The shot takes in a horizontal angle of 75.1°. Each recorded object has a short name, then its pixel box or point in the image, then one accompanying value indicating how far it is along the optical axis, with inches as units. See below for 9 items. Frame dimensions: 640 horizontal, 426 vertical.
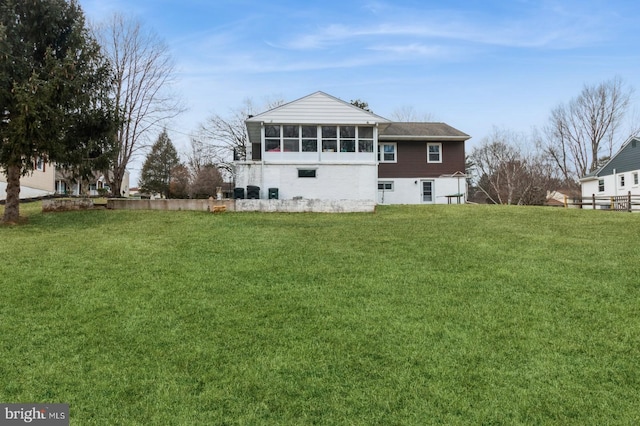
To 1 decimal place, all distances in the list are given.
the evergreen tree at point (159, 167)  1918.1
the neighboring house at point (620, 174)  1096.2
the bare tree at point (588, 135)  1642.5
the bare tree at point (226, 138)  1471.5
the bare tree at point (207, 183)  1635.1
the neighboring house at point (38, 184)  1069.8
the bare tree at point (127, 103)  943.7
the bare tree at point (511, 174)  1569.9
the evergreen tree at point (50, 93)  470.9
